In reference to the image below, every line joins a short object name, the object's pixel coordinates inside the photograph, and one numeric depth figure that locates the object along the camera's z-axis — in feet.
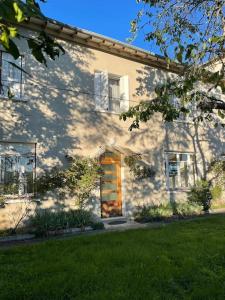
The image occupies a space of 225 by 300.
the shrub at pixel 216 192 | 40.04
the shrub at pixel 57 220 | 24.80
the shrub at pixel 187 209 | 34.26
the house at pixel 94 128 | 26.93
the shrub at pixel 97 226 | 27.35
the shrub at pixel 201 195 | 36.27
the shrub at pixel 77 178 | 27.52
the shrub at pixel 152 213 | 31.38
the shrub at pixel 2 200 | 24.00
